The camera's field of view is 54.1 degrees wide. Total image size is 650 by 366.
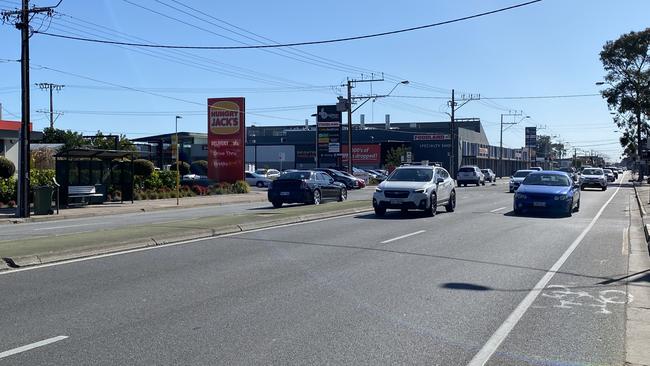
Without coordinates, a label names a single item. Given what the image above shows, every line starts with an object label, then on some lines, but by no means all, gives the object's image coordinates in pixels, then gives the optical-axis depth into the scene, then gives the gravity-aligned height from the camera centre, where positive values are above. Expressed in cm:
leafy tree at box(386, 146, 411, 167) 8094 +176
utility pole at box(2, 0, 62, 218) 2316 +175
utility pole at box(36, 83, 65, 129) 8081 +1087
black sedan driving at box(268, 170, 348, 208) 2667 -80
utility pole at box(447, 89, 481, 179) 6844 +597
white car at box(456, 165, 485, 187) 5609 -51
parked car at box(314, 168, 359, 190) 4974 -66
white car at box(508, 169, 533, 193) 4031 -63
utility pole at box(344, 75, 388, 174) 5491 +553
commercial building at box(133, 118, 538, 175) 8800 +344
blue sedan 2105 -87
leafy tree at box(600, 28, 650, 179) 6731 +995
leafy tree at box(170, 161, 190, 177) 5319 +20
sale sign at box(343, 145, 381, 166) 8931 +223
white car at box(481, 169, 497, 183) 6844 -73
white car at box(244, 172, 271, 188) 5548 -79
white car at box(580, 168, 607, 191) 4747 -77
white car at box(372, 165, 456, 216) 2017 -68
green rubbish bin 2408 -111
